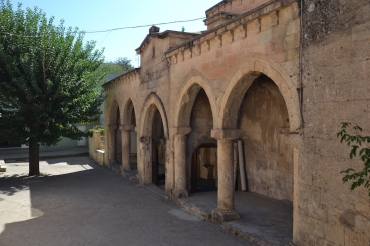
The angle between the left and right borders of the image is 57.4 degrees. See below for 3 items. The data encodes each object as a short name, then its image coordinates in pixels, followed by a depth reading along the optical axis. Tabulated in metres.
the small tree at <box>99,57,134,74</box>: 47.61
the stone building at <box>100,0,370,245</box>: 4.50
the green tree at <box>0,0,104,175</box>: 12.19
